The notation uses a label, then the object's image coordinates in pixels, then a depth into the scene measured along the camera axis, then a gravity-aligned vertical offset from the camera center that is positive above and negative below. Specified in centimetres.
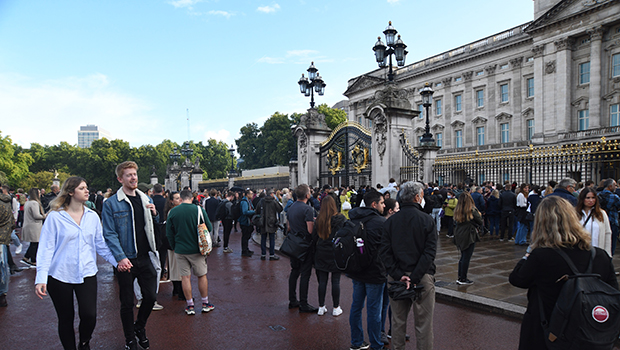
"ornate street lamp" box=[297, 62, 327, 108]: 1845 +386
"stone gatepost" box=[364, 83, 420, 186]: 1460 +148
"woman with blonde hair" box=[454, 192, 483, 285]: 703 -117
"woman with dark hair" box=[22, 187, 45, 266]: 935 -113
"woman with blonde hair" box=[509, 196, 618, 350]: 266 -66
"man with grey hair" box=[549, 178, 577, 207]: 666 -45
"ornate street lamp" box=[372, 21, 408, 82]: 1399 +412
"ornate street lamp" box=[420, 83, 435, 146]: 1424 +218
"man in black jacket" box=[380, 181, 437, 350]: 384 -89
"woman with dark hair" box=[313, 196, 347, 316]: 534 -95
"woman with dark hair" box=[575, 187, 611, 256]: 549 -79
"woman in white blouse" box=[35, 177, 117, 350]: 379 -85
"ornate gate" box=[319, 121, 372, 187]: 1661 +43
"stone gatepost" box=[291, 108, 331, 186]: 2003 +132
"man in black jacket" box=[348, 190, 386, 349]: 445 -136
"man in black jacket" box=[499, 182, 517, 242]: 1186 -128
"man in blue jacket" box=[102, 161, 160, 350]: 437 -81
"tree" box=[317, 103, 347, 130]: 5991 +754
